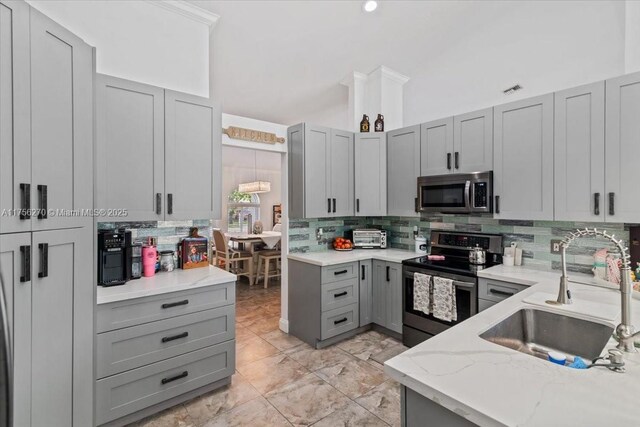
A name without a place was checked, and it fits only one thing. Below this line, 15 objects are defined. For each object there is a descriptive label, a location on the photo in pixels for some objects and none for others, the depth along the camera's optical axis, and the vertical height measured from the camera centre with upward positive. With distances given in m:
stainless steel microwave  2.81 +0.20
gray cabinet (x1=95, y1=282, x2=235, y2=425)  1.91 -0.95
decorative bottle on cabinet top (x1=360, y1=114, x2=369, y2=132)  3.78 +1.11
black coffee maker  2.11 -0.32
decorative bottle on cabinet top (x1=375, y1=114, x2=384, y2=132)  3.75 +1.10
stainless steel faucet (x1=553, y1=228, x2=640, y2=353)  1.15 -0.39
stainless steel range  2.66 -0.55
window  8.41 +0.09
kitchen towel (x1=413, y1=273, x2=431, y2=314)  2.89 -0.77
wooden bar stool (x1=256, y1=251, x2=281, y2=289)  5.53 -0.95
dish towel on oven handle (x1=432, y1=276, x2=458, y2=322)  2.72 -0.79
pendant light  7.12 +0.64
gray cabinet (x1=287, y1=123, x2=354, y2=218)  3.32 +0.47
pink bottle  2.40 -0.38
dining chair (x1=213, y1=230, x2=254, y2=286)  5.53 -0.81
